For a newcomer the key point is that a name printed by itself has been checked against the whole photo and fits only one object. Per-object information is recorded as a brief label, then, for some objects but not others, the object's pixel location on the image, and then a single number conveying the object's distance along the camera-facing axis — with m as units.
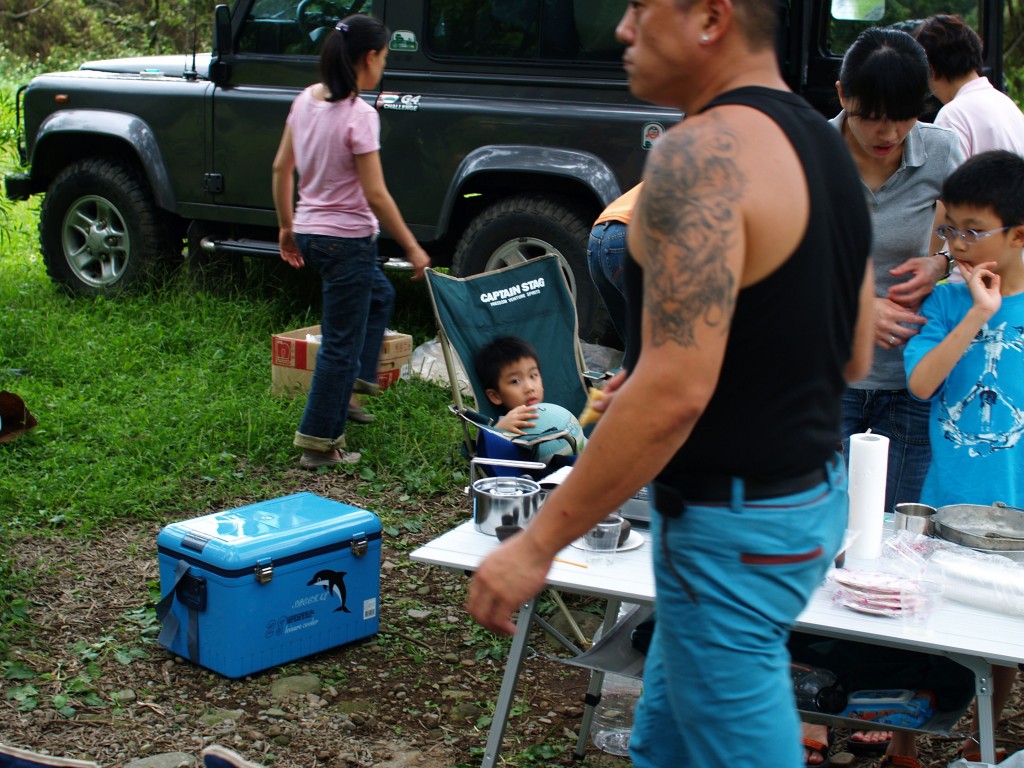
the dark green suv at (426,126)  6.24
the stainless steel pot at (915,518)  2.93
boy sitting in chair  4.43
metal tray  2.78
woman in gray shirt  3.21
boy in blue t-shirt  3.09
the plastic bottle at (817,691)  2.76
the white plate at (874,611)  2.52
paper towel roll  2.77
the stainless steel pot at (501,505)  2.93
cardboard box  6.11
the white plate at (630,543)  2.86
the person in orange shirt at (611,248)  4.26
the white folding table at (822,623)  2.43
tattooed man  1.71
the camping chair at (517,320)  4.78
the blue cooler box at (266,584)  3.55
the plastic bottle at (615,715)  3.37
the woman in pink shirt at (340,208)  4.95
